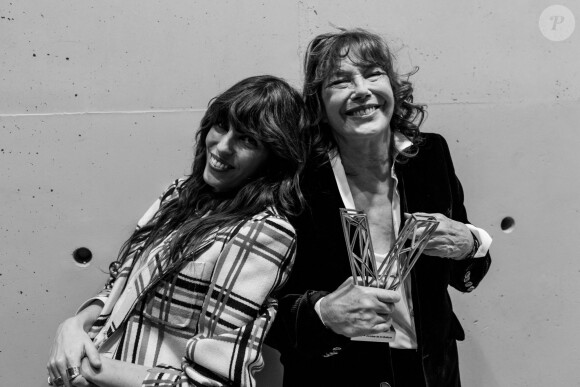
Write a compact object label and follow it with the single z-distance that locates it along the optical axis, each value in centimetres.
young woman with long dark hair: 154
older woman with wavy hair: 171
